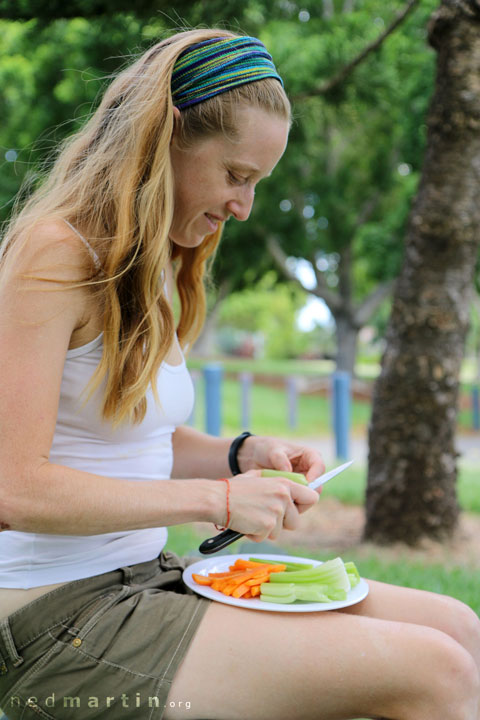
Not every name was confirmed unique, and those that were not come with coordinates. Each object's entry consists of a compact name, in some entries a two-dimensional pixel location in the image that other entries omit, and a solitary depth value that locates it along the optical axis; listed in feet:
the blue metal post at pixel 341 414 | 30.19
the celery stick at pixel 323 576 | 5.19
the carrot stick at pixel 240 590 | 5.01
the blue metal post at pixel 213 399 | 28.68
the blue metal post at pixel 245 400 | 45.07
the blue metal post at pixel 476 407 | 49.23
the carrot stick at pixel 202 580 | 5.27
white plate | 4.79
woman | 4.51
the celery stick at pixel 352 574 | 5.46
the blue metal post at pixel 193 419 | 42.30
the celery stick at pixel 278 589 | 4.99
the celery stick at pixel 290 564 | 5.86
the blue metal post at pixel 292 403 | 46.68
